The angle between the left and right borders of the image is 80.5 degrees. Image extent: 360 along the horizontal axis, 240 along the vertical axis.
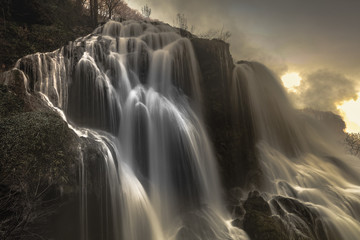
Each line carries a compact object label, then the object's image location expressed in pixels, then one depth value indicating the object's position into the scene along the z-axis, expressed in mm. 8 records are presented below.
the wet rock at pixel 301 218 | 10594
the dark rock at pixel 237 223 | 11007
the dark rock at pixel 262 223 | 9367
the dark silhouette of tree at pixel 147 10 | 39491
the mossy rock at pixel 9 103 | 8523
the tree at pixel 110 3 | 31047
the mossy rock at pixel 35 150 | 6750
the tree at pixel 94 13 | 26869
